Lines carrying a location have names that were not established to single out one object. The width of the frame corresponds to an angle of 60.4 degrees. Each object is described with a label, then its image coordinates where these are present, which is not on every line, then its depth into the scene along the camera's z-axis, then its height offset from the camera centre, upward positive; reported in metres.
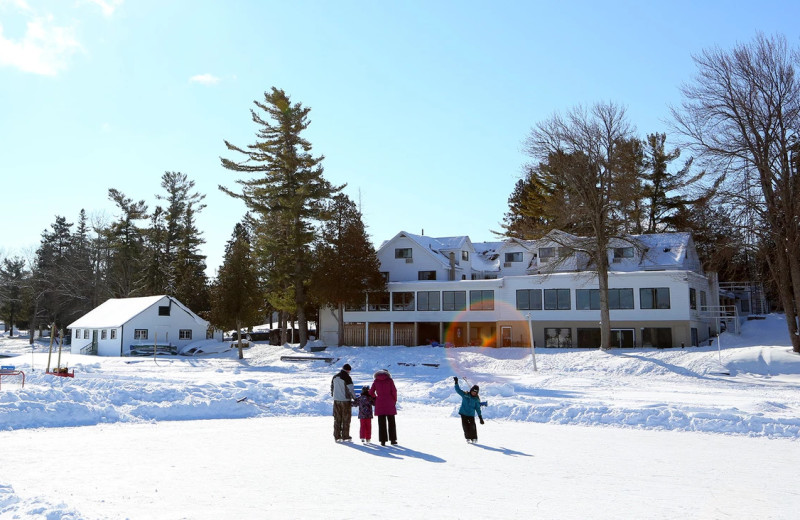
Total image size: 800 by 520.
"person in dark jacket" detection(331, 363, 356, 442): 14.31 -1.44
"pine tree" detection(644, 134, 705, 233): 62.41 +13.01
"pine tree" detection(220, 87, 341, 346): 51.38 +11.19
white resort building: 43.31 +2.36
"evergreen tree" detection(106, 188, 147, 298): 73.75 +9.60
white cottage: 52.97 +0.68
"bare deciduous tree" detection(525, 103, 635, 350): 39.19 +8.71
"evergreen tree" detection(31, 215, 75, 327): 73.31 +6.59
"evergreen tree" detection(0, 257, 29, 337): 80.83 +5.71
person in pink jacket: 13.93 -1.51
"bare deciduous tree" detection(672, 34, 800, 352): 32.41 +9.07
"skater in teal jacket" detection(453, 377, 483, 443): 14.02 -1.57
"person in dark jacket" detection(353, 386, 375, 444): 14.25 -1.65
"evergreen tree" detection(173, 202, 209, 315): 69.00 +7.06
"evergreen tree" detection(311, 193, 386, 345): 48.94 +4.62
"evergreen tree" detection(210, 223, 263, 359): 48.34 +2.74
